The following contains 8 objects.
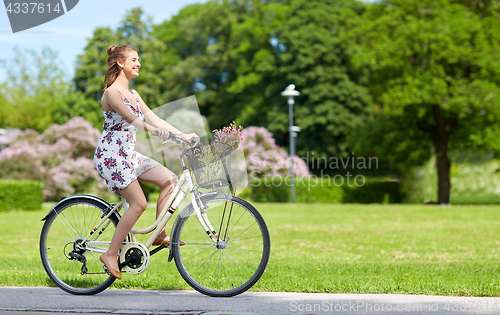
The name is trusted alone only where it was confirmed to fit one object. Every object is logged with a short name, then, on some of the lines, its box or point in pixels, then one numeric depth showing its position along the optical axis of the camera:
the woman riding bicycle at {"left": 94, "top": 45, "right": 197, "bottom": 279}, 4.32
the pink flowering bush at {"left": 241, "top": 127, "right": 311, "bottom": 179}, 31.69
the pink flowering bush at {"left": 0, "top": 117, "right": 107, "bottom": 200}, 27.17
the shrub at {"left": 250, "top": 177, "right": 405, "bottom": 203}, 29.48
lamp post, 21.27
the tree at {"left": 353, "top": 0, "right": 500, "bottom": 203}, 27.17
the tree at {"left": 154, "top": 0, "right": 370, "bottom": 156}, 35.34
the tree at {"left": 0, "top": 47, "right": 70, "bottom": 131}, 47.22
